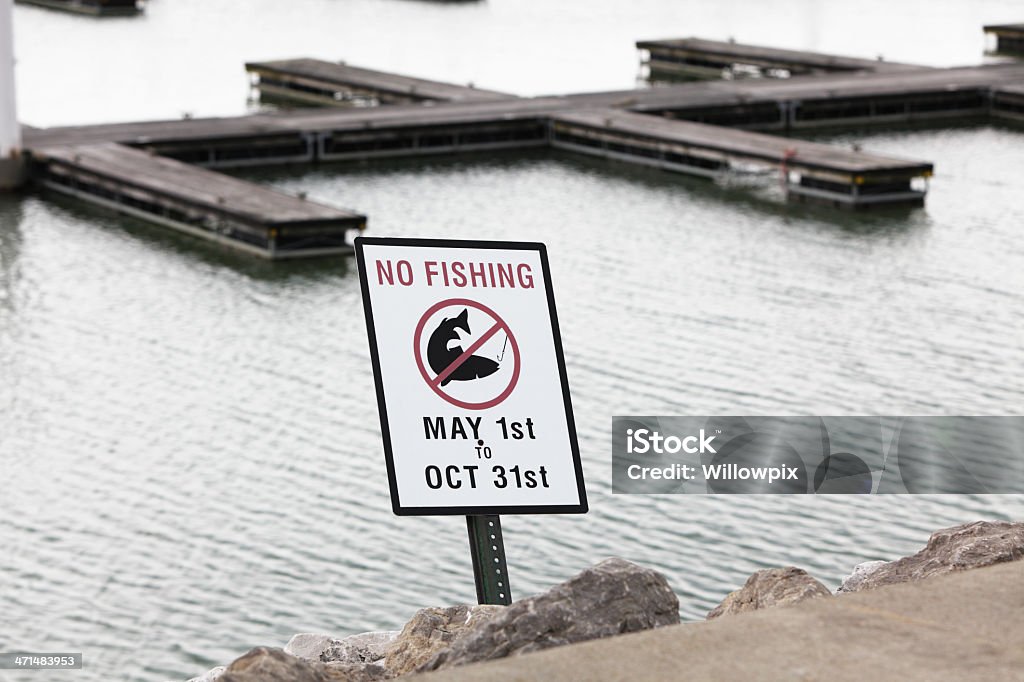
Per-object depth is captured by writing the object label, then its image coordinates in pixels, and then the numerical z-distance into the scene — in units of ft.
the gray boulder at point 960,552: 44.29
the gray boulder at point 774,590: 44.32
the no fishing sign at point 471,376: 36.19
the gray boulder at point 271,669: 31.24
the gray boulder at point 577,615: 33.32
